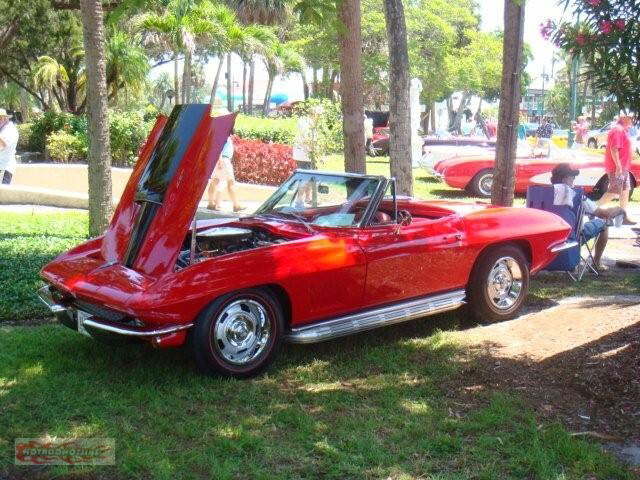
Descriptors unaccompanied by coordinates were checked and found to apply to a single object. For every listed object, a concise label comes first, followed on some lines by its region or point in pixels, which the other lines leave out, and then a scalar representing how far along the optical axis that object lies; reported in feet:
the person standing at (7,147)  39.10
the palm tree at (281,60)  108.32
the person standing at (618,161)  39.42
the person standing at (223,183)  43.09
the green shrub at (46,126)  61.52
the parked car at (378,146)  95.49
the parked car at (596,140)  129.49
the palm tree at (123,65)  72.95
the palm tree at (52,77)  73.10
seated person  27.68
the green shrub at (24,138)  64.84
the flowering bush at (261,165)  54.54
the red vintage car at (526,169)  51.37
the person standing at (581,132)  101.58
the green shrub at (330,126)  58.08
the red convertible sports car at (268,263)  16.69
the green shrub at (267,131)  77.15
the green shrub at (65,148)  57.57
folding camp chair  27.12
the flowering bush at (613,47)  16.25
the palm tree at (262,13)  127.75
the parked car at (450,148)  61.50
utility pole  114.26
